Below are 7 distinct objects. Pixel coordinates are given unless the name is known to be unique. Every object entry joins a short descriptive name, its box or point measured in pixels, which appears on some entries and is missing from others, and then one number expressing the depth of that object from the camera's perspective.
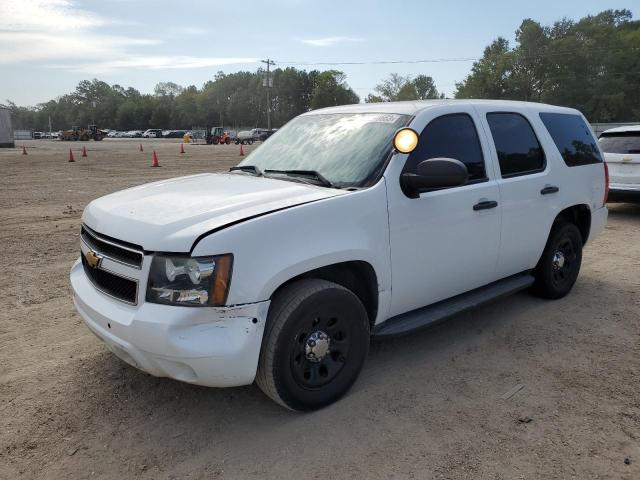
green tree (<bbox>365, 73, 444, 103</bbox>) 100.78
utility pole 71.44
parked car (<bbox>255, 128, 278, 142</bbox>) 59.62
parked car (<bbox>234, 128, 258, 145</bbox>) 58.69
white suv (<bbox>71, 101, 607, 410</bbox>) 2.62
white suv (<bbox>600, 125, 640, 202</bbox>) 8.91
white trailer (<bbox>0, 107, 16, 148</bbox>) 43.53
